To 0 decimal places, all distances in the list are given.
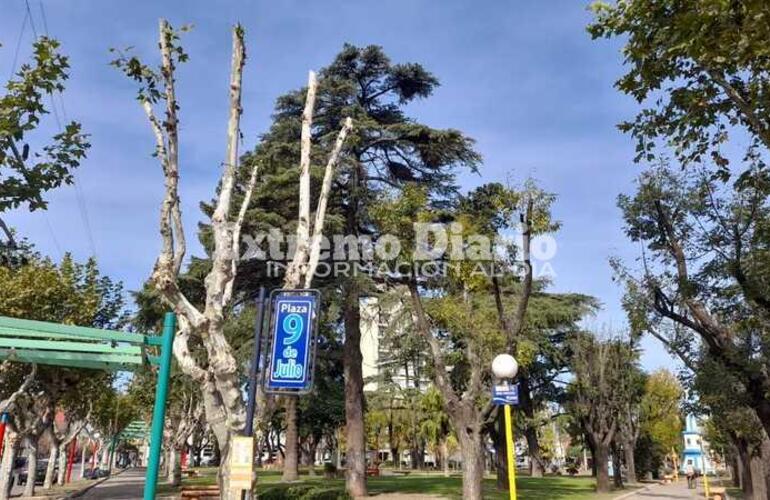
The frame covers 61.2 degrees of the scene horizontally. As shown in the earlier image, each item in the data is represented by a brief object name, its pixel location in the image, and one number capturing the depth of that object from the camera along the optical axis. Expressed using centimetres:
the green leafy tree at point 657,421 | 4472
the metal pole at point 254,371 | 882
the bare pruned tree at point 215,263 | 974
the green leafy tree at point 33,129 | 754
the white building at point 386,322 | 2128
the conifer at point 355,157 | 2106
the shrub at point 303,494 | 1430
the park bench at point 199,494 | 1856
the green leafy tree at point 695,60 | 749
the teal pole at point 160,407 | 788
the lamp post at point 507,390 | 948
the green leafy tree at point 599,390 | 3019
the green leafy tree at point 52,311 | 1967
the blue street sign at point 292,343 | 913
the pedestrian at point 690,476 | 3818
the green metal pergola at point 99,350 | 818
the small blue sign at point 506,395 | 948
